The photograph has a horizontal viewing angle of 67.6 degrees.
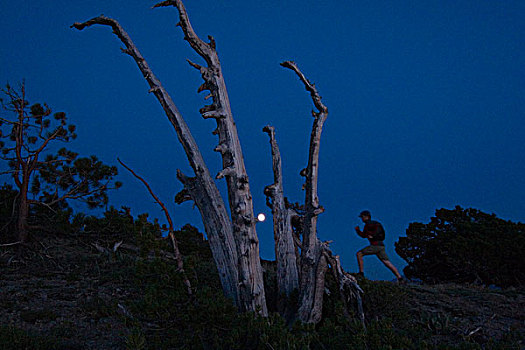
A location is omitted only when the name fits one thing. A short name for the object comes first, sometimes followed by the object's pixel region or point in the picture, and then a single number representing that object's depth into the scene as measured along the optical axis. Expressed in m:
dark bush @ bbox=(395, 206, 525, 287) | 13.51
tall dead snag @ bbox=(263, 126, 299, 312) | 7.50
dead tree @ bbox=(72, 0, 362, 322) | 6.47
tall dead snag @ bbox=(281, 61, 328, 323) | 6.81
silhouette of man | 9.90
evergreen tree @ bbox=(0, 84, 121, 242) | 12.31
